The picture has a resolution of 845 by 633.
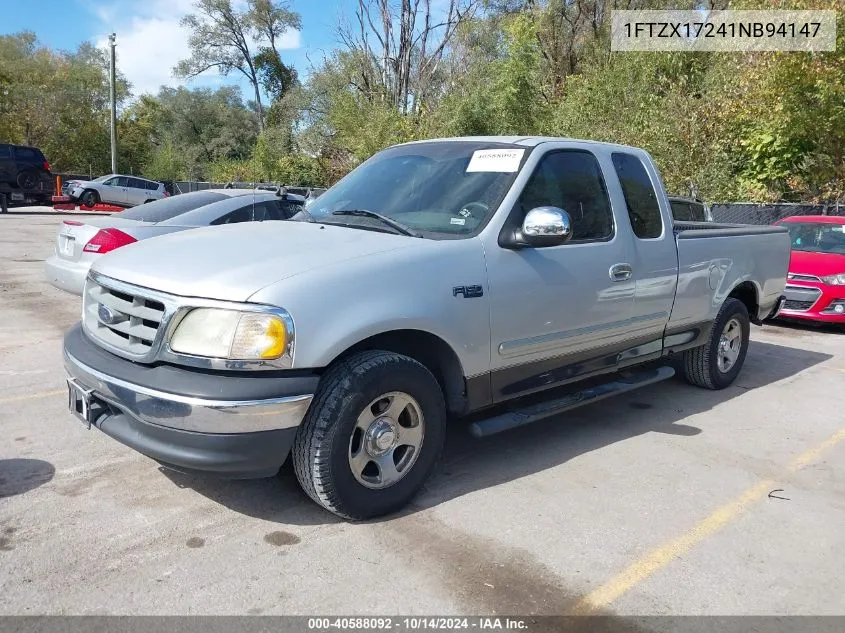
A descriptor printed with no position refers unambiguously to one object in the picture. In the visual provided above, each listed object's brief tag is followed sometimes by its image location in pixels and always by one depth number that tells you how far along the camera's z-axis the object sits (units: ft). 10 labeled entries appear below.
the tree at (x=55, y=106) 146.51
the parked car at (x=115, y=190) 100.12
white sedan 23.72
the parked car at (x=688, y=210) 28.27
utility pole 107.94
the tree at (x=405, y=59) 112.47
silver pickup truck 10.30
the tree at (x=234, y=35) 173.06
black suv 79.30
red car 30.50
